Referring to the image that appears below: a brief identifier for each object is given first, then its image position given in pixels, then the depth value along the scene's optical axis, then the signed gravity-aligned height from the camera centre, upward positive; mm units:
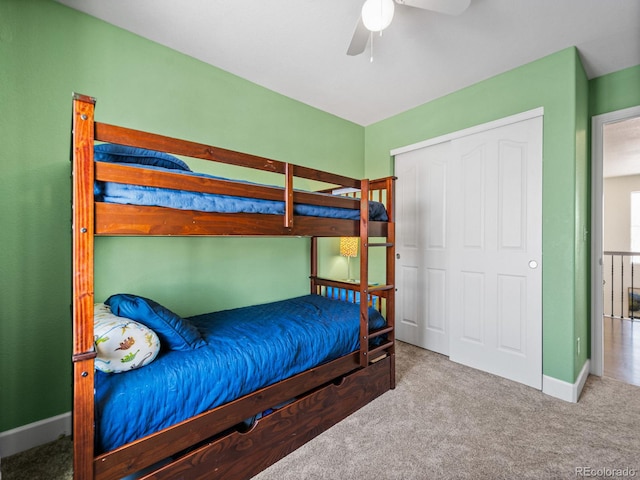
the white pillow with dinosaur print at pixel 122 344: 1158 -440
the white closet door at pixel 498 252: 2326 -117
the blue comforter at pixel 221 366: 1100 -603
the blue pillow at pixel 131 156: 1215 +365
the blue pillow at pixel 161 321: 1388 -399
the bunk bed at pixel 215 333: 1000 -553
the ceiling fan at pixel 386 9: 1401 +1132
